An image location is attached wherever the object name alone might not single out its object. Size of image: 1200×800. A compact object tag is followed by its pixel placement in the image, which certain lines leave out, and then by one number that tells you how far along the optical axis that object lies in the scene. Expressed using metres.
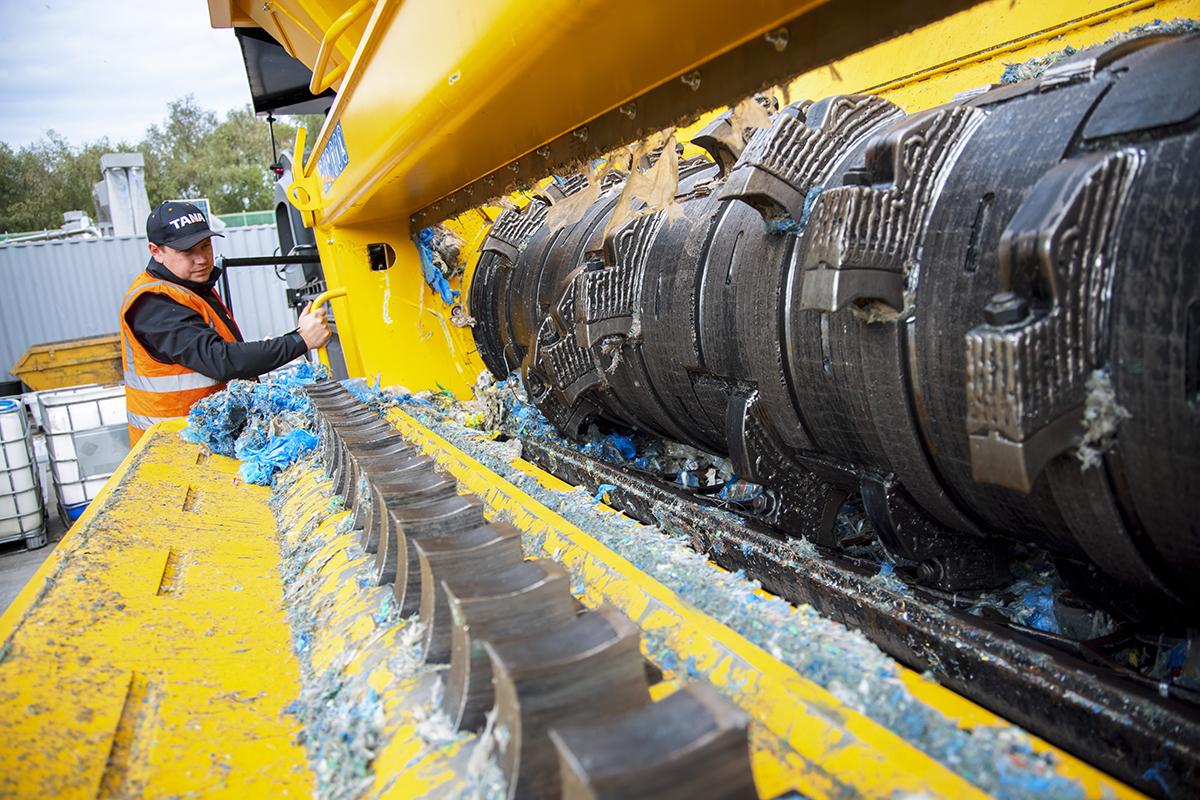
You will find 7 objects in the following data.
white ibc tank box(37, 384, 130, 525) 6.21
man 3.05
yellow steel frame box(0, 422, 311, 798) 0.91
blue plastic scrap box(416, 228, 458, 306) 3.12
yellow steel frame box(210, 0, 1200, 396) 1.05
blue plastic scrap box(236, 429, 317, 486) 2.33
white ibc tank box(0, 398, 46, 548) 5.93
